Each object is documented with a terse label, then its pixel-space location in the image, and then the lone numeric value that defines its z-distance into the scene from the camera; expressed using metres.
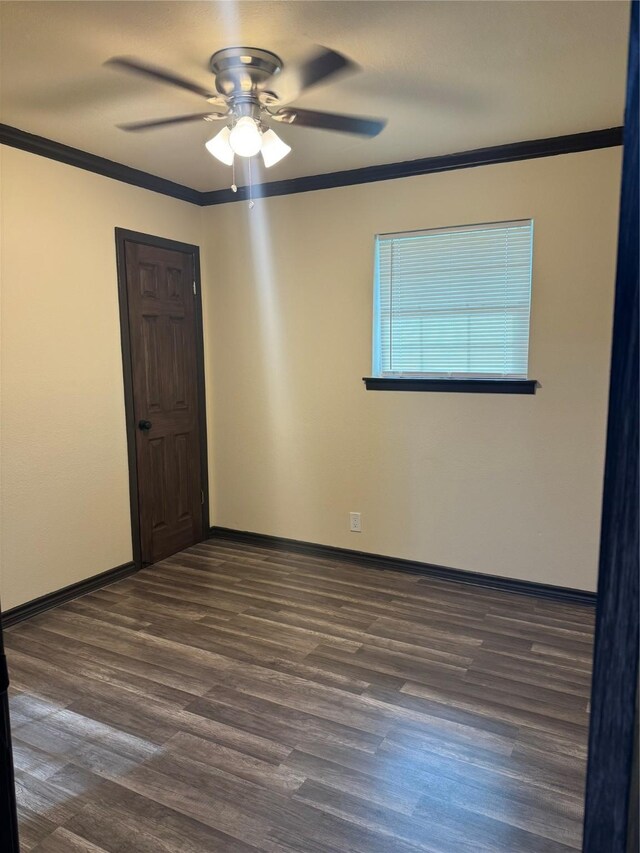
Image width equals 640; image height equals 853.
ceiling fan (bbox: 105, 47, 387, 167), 2.18
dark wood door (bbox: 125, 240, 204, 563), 3.81
